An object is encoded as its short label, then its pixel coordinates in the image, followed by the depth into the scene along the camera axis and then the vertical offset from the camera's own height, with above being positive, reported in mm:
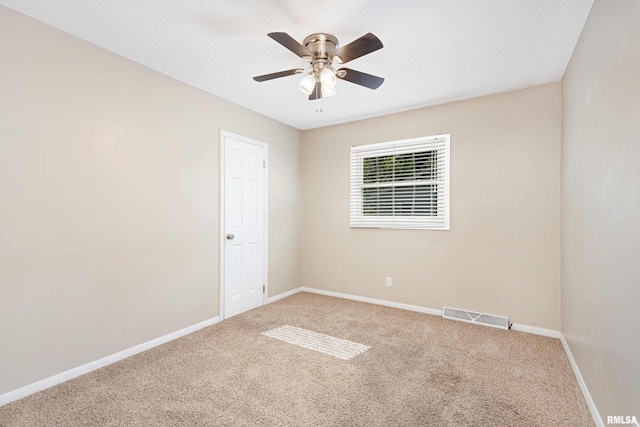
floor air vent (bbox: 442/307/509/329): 3338 -1176
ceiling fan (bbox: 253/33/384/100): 2117 +1105
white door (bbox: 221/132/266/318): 3668 -128
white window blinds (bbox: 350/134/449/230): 3768 +415
